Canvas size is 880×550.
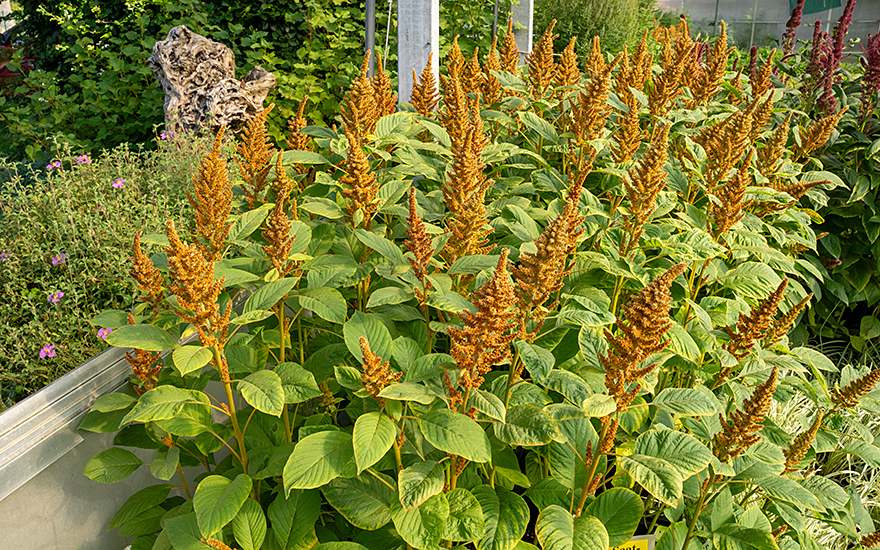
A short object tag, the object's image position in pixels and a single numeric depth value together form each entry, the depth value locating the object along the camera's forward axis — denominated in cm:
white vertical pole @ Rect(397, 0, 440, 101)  262
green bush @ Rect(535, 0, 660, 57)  870
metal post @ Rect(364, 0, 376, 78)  299
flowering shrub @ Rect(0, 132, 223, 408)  192
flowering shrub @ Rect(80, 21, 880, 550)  94
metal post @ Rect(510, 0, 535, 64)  612
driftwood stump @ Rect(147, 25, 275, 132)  449
